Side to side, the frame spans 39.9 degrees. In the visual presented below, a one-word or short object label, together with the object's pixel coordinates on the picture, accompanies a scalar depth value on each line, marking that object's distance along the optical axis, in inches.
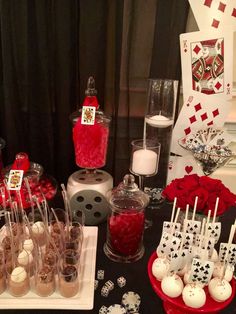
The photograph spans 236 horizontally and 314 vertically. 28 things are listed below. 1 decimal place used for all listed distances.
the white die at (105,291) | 37.9
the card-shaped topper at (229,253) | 34.3
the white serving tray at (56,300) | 36.0
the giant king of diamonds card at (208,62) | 58.9
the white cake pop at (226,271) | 33.1
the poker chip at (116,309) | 35.9
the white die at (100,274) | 40.5
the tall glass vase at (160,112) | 56.3
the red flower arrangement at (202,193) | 41.3
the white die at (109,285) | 38.9
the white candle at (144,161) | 49.3
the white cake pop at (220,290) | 31.2
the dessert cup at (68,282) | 36.5
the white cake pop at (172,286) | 31.6
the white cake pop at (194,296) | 30.5
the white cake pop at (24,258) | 38.3
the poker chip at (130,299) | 36.9
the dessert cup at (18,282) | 36.2
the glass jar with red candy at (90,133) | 47.5
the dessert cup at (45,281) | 36.6
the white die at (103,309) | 35.7
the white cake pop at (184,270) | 33.9
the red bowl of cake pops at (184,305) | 30.7
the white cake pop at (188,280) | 31.8
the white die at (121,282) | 39.6
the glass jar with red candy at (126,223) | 42.8
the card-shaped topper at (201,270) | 31.3
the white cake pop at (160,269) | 33.5
